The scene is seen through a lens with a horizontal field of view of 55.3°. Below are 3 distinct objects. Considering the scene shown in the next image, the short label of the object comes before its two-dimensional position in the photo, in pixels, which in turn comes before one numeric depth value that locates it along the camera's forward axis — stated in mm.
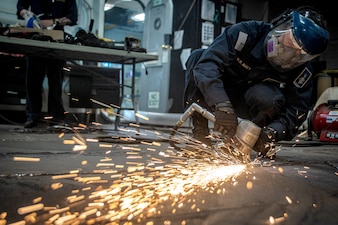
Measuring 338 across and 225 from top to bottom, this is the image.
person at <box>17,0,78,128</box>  3197
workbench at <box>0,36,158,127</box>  2799
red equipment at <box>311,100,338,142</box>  3531
